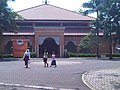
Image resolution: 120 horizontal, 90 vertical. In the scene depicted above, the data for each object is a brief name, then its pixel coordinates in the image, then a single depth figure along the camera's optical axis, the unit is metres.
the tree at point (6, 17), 21.35
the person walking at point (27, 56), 13.07
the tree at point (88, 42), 25.11
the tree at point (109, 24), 20.97
